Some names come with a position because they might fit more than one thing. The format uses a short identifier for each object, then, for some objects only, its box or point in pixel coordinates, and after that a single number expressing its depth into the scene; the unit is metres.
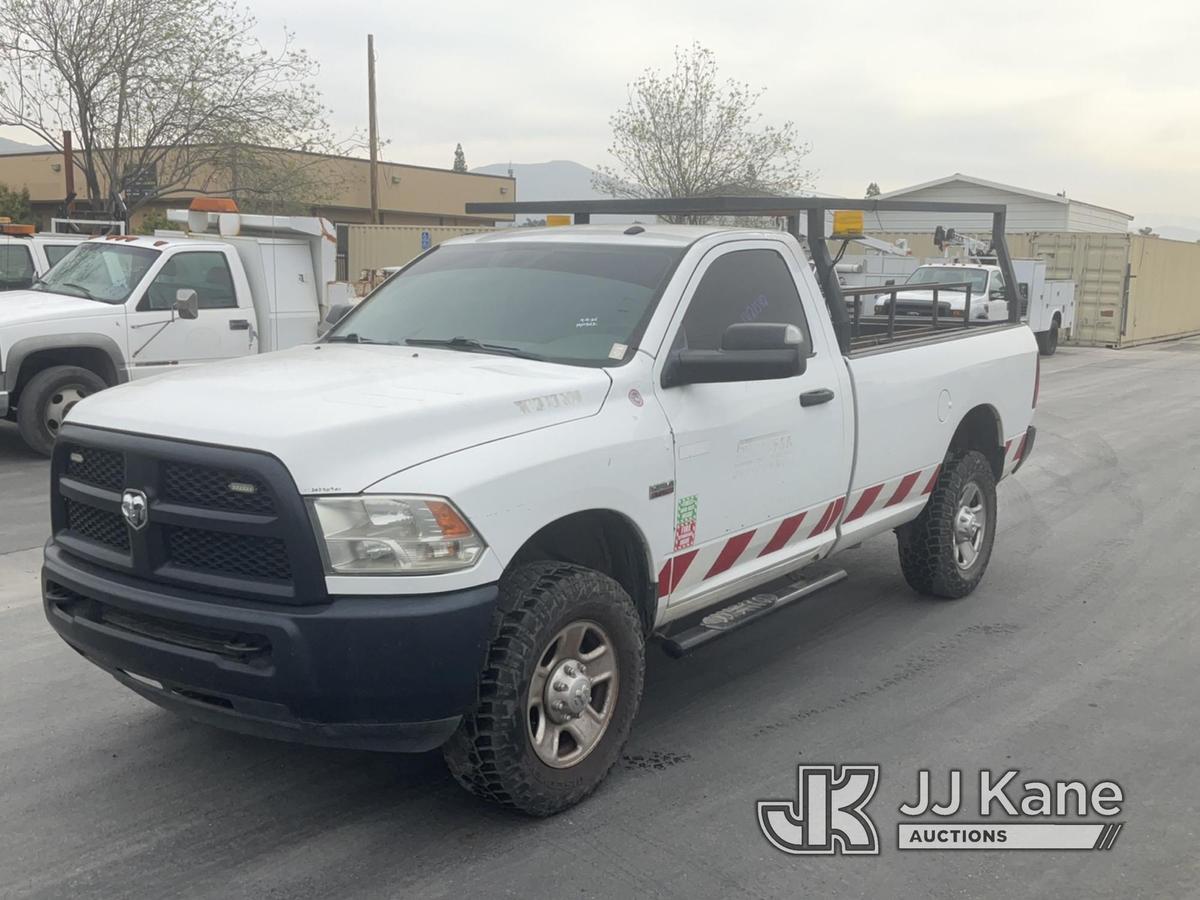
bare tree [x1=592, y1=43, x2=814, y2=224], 36.25
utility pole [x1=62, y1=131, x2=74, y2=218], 20.06
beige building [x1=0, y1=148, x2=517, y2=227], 27.69
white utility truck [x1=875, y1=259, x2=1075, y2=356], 23.39
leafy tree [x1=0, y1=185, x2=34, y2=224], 26.70
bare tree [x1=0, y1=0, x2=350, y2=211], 21.44
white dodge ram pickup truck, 3.37
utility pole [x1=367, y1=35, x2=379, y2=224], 33.28
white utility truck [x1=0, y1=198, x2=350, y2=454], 10.09
